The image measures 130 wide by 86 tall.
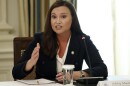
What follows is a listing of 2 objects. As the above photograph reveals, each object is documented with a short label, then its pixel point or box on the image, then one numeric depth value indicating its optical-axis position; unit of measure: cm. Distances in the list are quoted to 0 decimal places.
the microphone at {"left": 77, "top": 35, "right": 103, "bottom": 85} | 601
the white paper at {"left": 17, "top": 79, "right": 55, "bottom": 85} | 598
